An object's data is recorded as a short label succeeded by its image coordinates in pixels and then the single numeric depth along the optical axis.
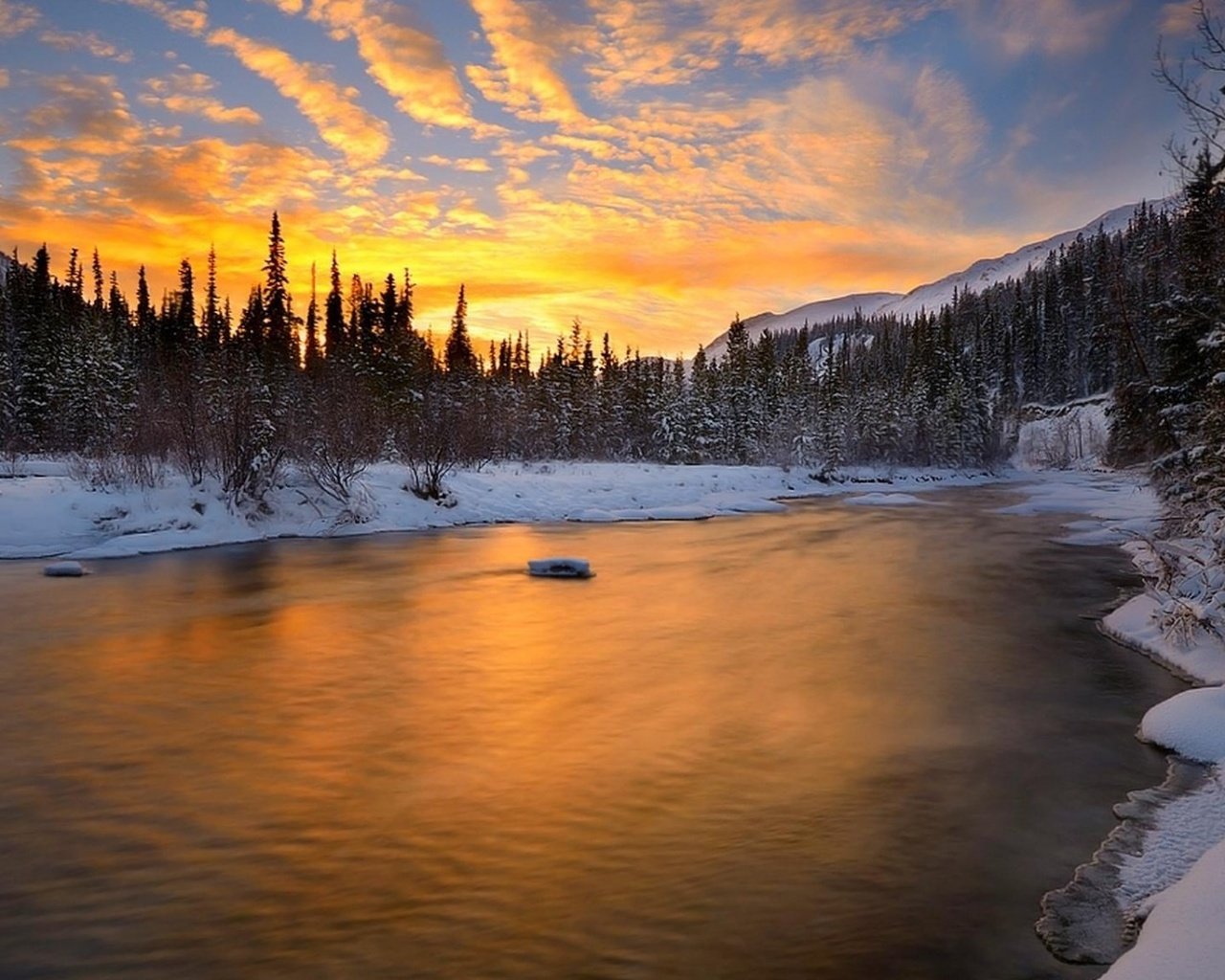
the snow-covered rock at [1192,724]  8.31
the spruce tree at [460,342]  85.06
